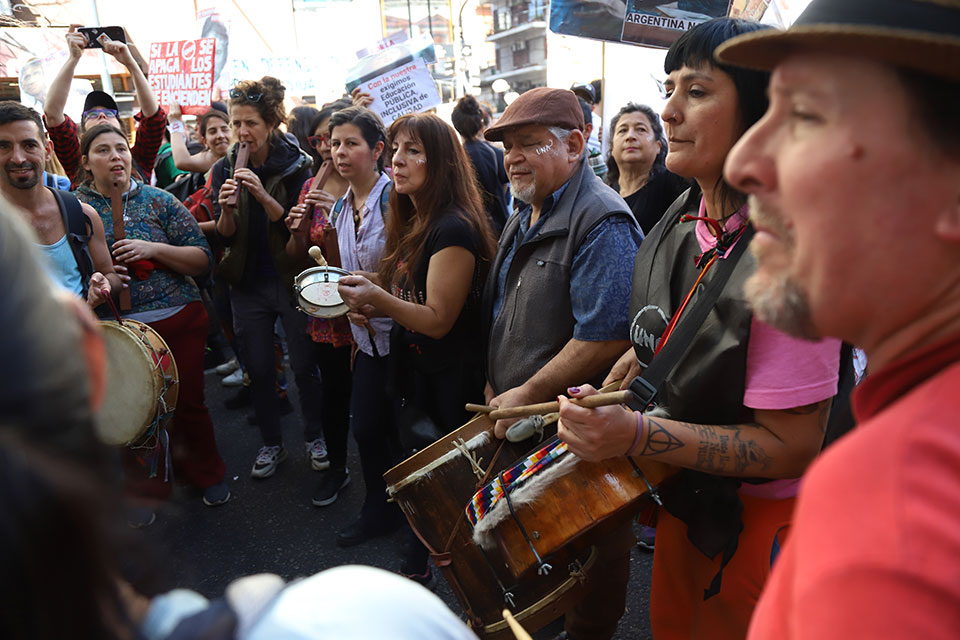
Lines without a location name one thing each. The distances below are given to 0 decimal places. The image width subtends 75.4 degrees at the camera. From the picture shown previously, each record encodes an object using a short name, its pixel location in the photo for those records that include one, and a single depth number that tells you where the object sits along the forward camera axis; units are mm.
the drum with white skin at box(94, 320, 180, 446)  2896
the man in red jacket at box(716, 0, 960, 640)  518
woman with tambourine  2730
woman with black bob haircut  1467
